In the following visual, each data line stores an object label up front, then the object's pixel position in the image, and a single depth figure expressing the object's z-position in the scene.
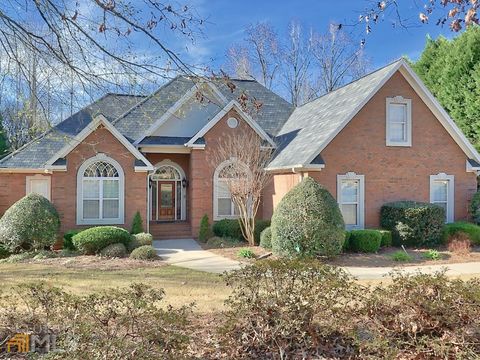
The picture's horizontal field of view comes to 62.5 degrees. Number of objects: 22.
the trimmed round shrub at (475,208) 17.19
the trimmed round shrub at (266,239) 15.13
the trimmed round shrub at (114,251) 13.59
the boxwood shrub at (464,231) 15.77
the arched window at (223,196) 18.45
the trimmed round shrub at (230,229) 17.52
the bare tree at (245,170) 16.12
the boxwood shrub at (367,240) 14.35
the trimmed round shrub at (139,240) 14.69
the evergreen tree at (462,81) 24.14
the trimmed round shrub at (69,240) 15.03
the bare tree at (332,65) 38.88
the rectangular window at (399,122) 17.09
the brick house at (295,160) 16.33
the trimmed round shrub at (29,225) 13.95
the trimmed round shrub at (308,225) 12.70
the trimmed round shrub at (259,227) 17.16
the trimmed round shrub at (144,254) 13.15
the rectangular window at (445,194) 17.58
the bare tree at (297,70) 38.12
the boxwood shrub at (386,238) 15.23
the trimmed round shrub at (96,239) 13.94
